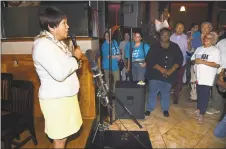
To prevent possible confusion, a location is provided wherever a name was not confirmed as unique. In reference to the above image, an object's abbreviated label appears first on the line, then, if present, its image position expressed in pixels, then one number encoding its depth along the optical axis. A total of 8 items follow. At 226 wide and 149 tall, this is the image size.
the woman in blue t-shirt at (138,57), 3.90
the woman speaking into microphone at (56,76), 1.57
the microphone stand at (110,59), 2.68
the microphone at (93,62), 2.16
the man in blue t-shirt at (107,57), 4.04
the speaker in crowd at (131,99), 3.45
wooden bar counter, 3.34
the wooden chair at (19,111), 2.27
